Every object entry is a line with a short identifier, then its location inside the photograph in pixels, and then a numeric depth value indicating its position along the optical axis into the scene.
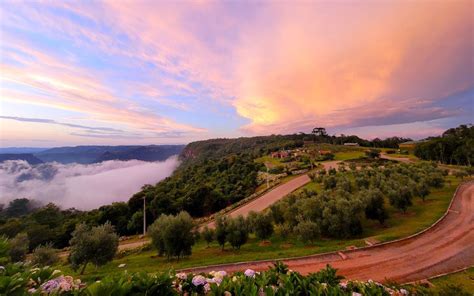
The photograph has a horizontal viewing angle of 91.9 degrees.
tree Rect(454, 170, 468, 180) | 39.52
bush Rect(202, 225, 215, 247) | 22.92
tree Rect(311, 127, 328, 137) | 163.84
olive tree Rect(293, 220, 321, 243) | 19.25
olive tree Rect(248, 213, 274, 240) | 21.79
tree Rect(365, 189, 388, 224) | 22.61
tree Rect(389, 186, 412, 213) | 24.61
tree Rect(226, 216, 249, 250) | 20.38
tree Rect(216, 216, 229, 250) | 21.17
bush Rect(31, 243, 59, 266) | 18.97
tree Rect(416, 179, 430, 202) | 27.91
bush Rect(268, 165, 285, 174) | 67.36
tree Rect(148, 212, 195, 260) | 18.80
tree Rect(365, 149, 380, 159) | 76.94
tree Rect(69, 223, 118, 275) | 17.72
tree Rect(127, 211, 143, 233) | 45.47
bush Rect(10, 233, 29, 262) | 19.69
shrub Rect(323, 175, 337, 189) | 39.22
